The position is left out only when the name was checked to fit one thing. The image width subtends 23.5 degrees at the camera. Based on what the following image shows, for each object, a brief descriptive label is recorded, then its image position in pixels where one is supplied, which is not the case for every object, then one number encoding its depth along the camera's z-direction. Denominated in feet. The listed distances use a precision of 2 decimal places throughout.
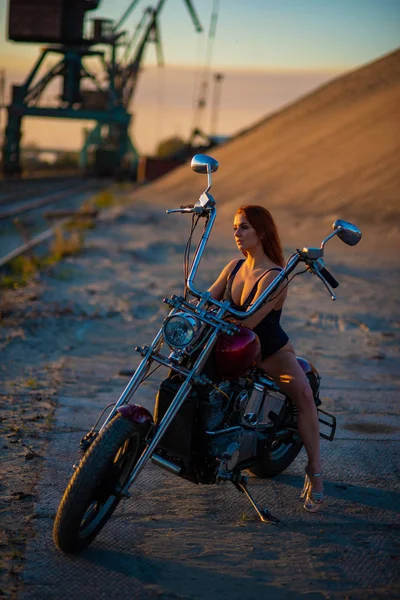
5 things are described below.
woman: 16.78
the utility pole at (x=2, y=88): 214.69
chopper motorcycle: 14.29
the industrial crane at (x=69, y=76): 205.16
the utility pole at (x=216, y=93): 279.49
